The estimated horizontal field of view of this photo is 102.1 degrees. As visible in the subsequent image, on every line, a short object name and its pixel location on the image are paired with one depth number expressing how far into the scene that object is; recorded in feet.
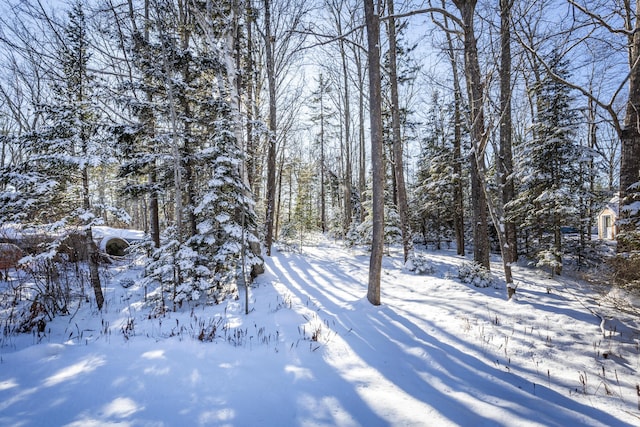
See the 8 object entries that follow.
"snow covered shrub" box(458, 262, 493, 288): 23.89
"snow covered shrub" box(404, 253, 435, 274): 29.58
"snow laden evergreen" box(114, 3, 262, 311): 20.66
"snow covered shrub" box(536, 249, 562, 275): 28.42
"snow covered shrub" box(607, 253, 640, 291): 12.60
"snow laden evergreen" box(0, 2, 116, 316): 18.34
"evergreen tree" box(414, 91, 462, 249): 45.78
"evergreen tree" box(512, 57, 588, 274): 29.43
